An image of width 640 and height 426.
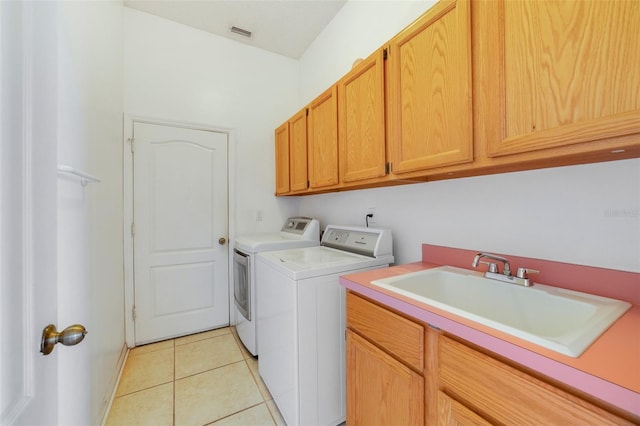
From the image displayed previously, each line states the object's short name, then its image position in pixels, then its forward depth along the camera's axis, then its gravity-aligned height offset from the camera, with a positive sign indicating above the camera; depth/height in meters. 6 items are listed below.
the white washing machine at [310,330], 1.33 -0.67
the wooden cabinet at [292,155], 2.24 +0.58
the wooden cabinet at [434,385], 0.57 -0.51
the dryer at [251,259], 2.07 -0.40
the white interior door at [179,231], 2.35 -0.17
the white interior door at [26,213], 0.43 +0.00
